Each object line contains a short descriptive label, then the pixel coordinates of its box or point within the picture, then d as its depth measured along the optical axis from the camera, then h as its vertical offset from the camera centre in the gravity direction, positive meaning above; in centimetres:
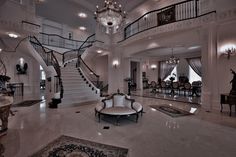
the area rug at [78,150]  193 -137
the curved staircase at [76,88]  535 -50
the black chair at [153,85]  869 -53
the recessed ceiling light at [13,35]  498 +208
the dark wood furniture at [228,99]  365 -73
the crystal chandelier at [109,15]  327 +204
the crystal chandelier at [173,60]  818 +145
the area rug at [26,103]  507 -125
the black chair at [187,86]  695 -52
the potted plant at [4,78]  307 +2
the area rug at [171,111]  392 -129
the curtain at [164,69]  1056 +98
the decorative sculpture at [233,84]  378 -19
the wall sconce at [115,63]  836 +125
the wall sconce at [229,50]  404 +113
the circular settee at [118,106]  320 -95
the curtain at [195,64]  870 +125
